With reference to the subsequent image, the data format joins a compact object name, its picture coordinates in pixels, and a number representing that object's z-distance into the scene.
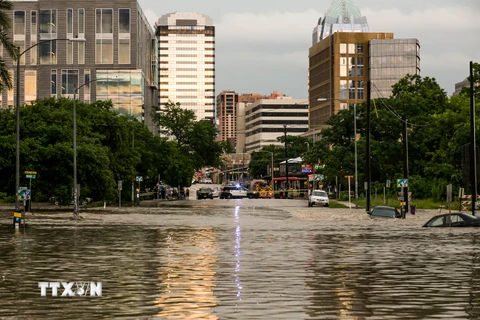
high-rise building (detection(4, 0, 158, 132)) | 129.50
